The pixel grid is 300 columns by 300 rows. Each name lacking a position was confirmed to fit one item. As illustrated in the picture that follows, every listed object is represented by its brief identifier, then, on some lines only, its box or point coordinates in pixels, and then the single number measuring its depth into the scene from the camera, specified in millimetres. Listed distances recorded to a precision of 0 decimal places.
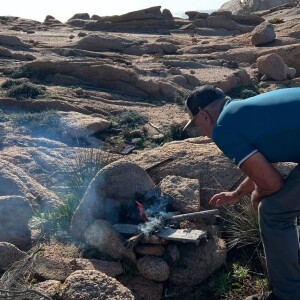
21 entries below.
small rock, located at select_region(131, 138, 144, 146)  5225
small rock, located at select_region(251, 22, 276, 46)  10351
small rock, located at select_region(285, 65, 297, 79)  8140
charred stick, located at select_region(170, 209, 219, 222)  2996
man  2126
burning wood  2857
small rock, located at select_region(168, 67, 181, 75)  8126
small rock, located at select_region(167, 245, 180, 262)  2869
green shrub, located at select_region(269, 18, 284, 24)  13694
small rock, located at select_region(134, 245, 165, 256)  2853
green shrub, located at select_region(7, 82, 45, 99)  6389
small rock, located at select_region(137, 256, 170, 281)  2789
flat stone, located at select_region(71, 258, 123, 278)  2749
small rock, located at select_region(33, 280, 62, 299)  2407
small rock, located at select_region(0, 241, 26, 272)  2666
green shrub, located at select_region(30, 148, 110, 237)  3137
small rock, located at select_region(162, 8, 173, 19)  15157
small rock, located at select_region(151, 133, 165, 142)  5345
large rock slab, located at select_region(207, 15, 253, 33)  14052
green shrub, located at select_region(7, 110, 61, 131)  5146
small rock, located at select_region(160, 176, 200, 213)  3139
